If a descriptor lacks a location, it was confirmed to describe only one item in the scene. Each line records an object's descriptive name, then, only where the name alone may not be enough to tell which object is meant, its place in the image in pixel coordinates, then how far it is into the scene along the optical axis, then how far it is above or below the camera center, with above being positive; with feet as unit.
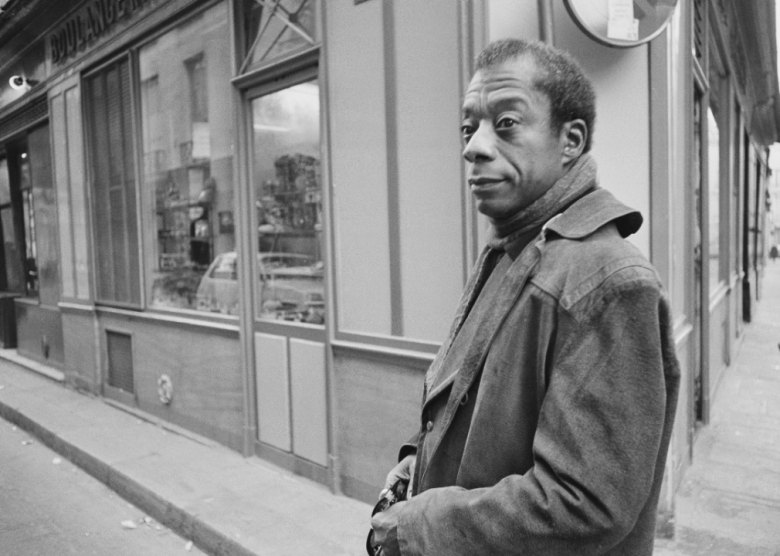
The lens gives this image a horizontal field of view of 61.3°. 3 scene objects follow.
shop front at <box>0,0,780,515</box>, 12.66 +1.00
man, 3.84 -0.87
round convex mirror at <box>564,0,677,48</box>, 11.05 +3.48
